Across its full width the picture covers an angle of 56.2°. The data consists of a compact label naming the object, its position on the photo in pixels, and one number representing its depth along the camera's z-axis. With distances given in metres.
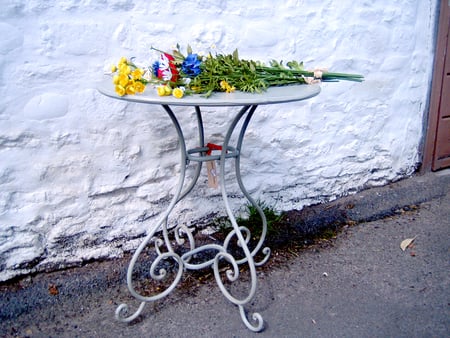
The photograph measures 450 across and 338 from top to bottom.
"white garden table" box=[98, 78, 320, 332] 1.51
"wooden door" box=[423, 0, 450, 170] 3.05
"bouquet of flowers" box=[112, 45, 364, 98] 1.61
